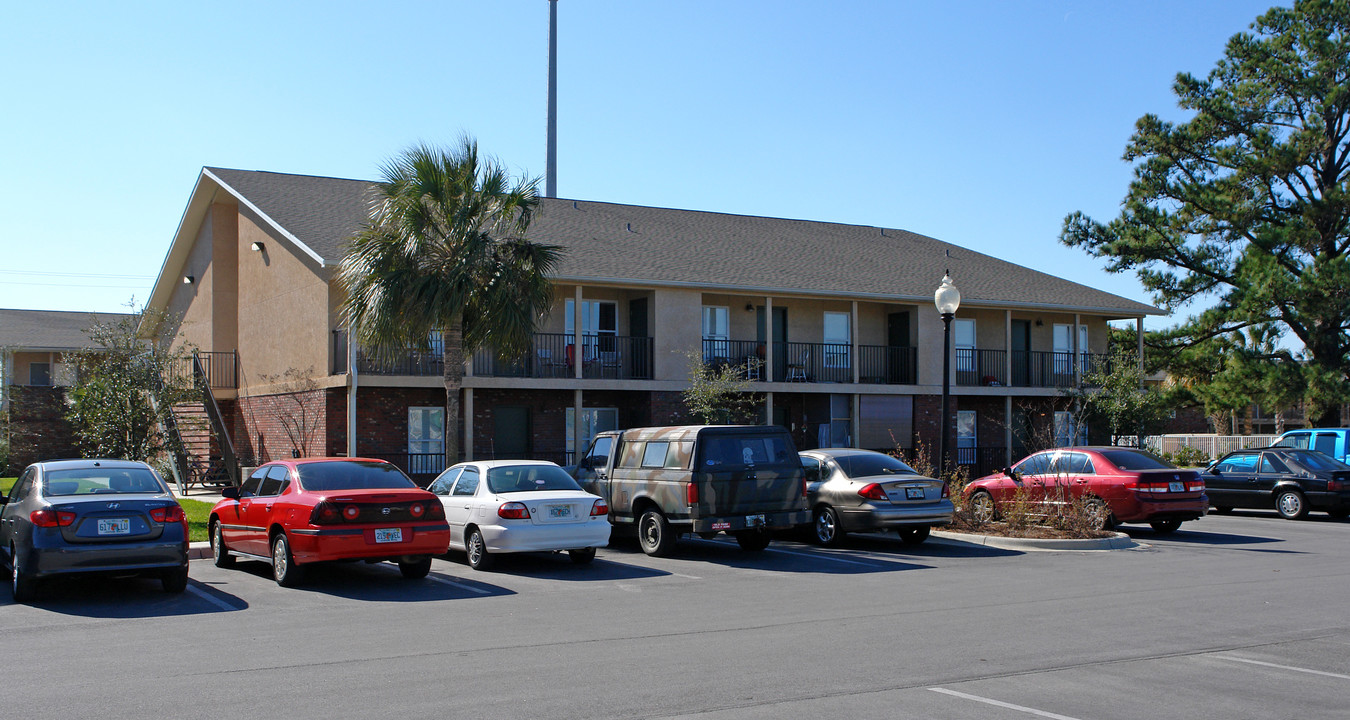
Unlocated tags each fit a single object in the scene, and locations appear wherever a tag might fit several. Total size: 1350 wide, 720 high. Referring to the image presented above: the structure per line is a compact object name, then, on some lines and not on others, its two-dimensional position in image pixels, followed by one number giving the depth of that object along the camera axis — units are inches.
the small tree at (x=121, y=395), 919.0
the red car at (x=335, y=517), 490.6
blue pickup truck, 989.2
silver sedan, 661.9
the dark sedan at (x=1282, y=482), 877.8
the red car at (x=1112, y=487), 729.6
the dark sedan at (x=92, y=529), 443.5
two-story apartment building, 1003.9
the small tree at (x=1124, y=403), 1152.8
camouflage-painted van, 609.9
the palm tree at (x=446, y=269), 768.9
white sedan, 564.4
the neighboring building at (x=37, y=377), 1332.4
